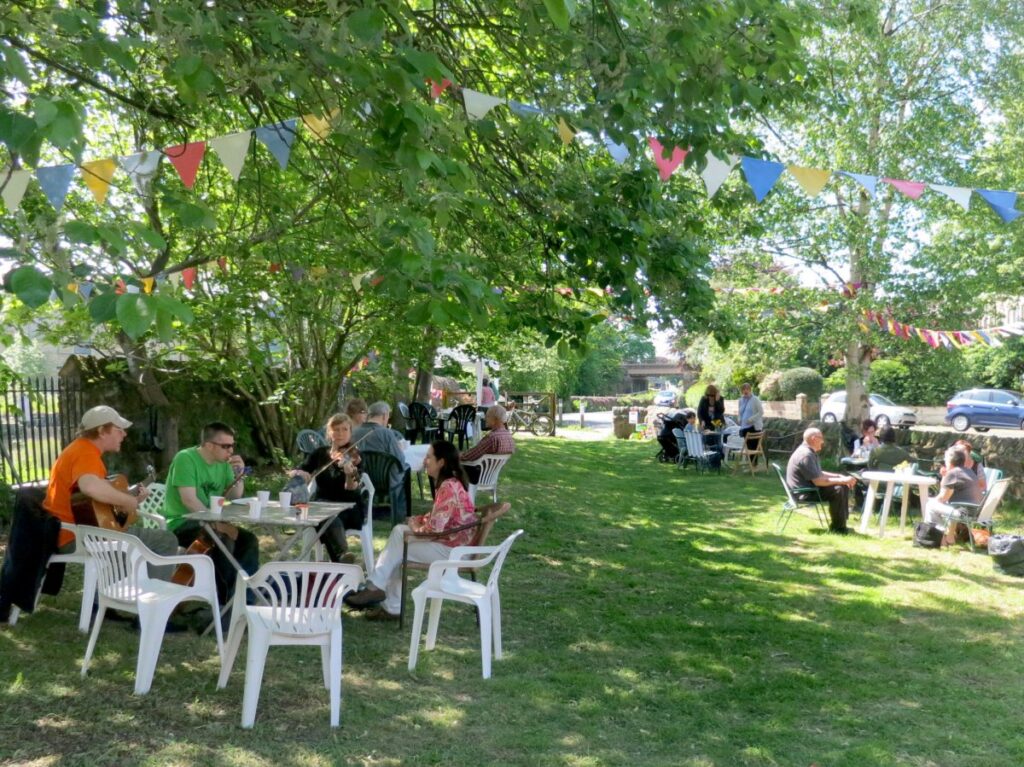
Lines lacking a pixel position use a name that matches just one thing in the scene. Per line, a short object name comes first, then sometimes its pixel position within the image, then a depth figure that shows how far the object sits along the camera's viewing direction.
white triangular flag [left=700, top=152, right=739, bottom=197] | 5.71
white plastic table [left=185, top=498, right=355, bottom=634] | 5.03
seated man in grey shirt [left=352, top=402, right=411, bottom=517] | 8.21
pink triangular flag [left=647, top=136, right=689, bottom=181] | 5.89
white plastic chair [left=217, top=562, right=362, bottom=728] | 4.05
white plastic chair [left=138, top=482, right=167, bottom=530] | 6.51
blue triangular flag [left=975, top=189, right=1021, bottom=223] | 6.40
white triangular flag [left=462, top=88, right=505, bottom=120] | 5.04
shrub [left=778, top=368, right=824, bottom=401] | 26.20
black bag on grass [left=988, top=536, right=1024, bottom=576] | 7.86
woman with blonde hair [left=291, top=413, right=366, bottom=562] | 6.47
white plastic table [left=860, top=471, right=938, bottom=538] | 9.60
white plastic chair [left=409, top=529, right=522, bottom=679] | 4.92
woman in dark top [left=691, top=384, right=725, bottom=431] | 16.22
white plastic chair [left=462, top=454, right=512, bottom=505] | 9.75
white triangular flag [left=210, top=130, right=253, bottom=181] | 5.28
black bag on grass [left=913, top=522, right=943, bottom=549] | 9.00
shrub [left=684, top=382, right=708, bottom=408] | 28.11
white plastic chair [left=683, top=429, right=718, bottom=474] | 15.62
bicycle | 24.30
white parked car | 26.42
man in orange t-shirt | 5.04
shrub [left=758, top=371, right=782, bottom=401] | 26.38
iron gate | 9.39
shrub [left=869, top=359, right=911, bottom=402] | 33.44
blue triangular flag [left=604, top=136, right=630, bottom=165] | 5.95
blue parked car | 26.92
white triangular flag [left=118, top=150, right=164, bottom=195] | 4.92
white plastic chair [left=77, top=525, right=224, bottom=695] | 4.38
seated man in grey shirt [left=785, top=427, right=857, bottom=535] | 9.80
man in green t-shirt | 5.34
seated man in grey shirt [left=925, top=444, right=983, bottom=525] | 8.97
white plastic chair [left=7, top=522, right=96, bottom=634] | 5.23
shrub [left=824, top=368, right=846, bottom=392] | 33.09
